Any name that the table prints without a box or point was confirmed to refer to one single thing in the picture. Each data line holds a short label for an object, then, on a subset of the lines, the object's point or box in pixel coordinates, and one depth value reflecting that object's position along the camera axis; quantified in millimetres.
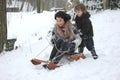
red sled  4670
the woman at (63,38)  4589
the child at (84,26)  4677
